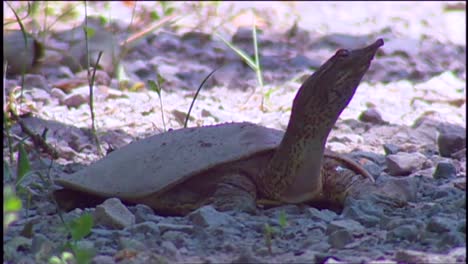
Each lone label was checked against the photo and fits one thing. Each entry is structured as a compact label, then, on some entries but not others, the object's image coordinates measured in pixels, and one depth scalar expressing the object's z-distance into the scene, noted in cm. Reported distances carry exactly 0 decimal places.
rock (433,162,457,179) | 809
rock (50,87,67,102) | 1134
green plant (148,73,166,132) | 802
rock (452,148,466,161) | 909
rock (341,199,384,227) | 615
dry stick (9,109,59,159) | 788
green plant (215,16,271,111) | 1042
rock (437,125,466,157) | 927
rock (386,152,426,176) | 838
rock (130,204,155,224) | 641
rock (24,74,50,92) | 1166
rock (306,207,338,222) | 639
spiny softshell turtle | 686
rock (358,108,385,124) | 1089
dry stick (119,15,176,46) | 1252
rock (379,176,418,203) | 683
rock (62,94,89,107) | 1113
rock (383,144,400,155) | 918
